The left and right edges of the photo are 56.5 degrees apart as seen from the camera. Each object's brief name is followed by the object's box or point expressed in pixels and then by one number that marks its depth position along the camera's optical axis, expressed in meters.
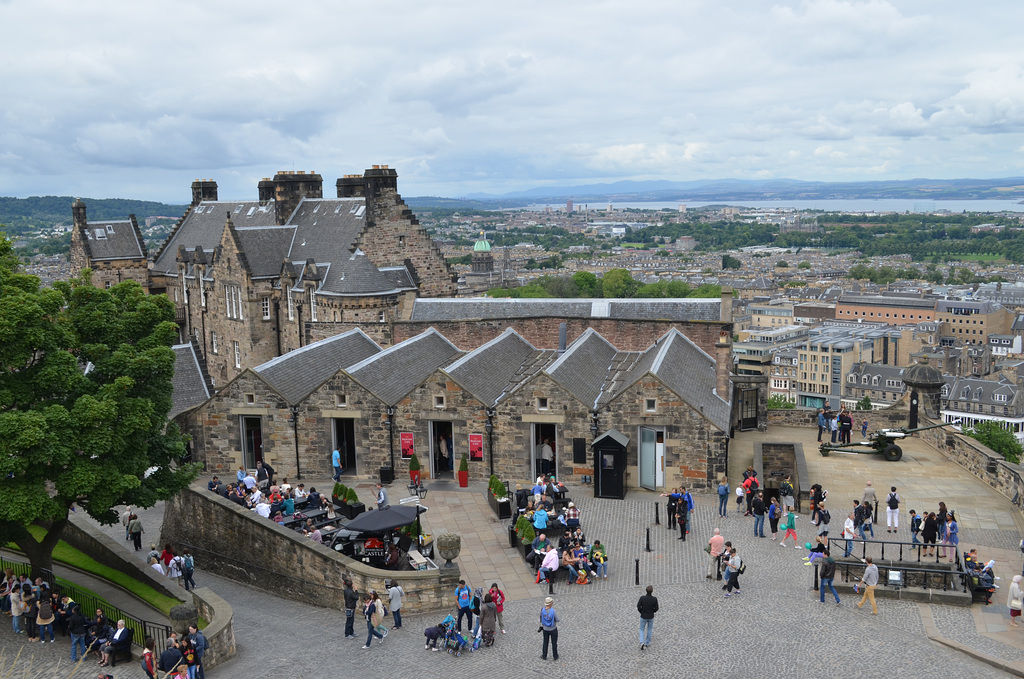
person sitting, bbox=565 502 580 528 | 27.16
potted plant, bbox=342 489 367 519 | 28.95
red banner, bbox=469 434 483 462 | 33.62
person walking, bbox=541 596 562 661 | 20.00
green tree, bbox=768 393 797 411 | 142.18
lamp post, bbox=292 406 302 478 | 34.09
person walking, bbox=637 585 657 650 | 20.19
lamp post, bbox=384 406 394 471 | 33.88
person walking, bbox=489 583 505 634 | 21.50
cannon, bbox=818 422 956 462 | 34.80
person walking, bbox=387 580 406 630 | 22.69
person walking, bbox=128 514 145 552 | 29.11
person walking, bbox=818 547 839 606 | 23.00
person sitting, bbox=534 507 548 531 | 27.03
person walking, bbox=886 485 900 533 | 27.39
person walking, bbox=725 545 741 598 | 23.45
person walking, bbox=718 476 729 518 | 29.20
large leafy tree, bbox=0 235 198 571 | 21.88
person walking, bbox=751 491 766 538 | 27.31
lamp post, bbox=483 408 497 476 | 33.44
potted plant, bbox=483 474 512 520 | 29.61
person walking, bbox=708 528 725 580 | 24.48
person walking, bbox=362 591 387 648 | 21.84
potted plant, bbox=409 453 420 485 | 32.91
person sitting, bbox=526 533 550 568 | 25.34
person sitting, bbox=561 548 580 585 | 24.80
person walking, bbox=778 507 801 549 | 26.94
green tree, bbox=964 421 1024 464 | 104.44
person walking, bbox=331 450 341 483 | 33.38
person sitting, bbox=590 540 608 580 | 25.08
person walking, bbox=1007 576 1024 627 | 21.86
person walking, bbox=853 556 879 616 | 22.66
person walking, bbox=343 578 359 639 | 22.41
